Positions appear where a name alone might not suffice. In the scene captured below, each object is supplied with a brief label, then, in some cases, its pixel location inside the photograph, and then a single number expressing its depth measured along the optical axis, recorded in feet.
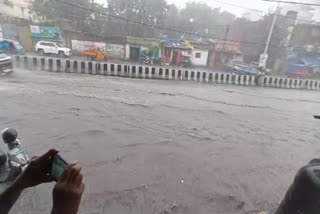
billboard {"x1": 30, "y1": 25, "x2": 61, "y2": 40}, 81.82
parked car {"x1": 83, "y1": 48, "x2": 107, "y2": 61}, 77.30
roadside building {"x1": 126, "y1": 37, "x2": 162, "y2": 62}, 87.35
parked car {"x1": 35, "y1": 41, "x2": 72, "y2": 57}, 69.92
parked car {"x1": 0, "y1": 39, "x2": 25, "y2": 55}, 58.49
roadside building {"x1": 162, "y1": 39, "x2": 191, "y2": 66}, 92.18
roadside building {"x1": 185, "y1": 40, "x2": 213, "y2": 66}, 95.96
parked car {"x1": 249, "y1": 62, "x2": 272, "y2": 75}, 66.21
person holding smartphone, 3.35
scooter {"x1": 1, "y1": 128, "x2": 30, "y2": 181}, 8.75
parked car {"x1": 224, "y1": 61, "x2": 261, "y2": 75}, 73.72
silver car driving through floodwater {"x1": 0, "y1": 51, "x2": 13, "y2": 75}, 34.43
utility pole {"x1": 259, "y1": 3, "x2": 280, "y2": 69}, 69.44
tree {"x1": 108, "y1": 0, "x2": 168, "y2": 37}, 101.85
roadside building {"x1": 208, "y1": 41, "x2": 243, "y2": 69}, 99.04
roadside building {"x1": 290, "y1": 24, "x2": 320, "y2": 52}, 115.14
